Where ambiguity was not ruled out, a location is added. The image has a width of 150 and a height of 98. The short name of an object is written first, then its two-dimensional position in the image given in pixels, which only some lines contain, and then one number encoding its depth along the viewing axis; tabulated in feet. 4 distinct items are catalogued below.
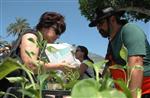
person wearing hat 4.92
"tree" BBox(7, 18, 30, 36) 110.18
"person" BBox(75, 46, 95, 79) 11.17
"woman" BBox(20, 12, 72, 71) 5.49
